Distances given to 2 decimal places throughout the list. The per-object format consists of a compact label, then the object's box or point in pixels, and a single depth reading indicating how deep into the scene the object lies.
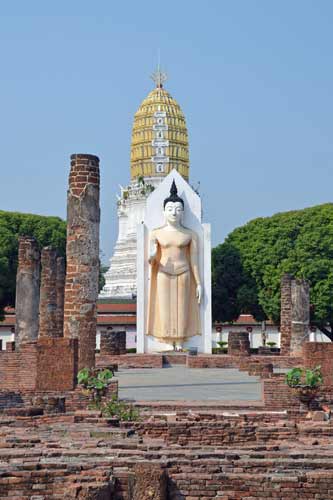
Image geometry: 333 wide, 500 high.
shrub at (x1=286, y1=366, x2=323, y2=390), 13.50
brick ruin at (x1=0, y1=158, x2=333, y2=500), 7.22
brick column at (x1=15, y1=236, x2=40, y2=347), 24.12
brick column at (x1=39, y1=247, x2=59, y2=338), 25.08
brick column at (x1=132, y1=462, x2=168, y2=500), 7.02
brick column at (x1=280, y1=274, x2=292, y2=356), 29.50
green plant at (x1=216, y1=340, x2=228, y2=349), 43.35
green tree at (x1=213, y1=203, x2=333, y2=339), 37.41
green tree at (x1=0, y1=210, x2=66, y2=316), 39.94
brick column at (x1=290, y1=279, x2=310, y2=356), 27.72
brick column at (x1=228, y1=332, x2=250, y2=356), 26.98
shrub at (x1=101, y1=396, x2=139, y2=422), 11.20
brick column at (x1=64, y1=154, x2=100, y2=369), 16.78
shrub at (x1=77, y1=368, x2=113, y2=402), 13.56
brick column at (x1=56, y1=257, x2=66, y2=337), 25.63
